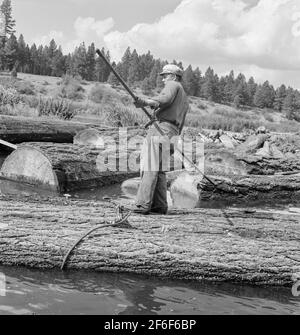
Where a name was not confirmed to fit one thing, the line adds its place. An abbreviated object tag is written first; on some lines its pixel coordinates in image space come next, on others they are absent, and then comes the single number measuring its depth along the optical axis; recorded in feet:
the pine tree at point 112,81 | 255.13
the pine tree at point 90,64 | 313.98
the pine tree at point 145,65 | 368.48
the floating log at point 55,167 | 32.96
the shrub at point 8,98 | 68.63
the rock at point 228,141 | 74.80
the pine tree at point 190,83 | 322.75
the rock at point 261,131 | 80.49
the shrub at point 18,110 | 63.05
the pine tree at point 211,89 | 315.86
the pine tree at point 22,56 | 294.87
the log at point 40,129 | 46.75
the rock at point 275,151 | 58.59
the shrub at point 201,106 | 260.83
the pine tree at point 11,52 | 275.18
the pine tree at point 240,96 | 310.04
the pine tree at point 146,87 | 274.36
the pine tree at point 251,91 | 327.06
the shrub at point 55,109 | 69.80
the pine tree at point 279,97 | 319.68
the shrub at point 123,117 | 68.33
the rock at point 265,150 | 58.39
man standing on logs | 21.91
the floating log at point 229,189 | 33.53
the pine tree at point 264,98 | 318.45
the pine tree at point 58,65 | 313.53
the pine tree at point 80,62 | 308.81
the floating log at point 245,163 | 40.86
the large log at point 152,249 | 17.76
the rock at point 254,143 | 61.83
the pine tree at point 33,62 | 305.32
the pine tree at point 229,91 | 325.83
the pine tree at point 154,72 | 307.74
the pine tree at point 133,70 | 353.31
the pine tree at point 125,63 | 369.09
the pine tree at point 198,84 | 328.49
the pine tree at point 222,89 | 319.68
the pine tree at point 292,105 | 280.18
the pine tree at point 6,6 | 209.44
